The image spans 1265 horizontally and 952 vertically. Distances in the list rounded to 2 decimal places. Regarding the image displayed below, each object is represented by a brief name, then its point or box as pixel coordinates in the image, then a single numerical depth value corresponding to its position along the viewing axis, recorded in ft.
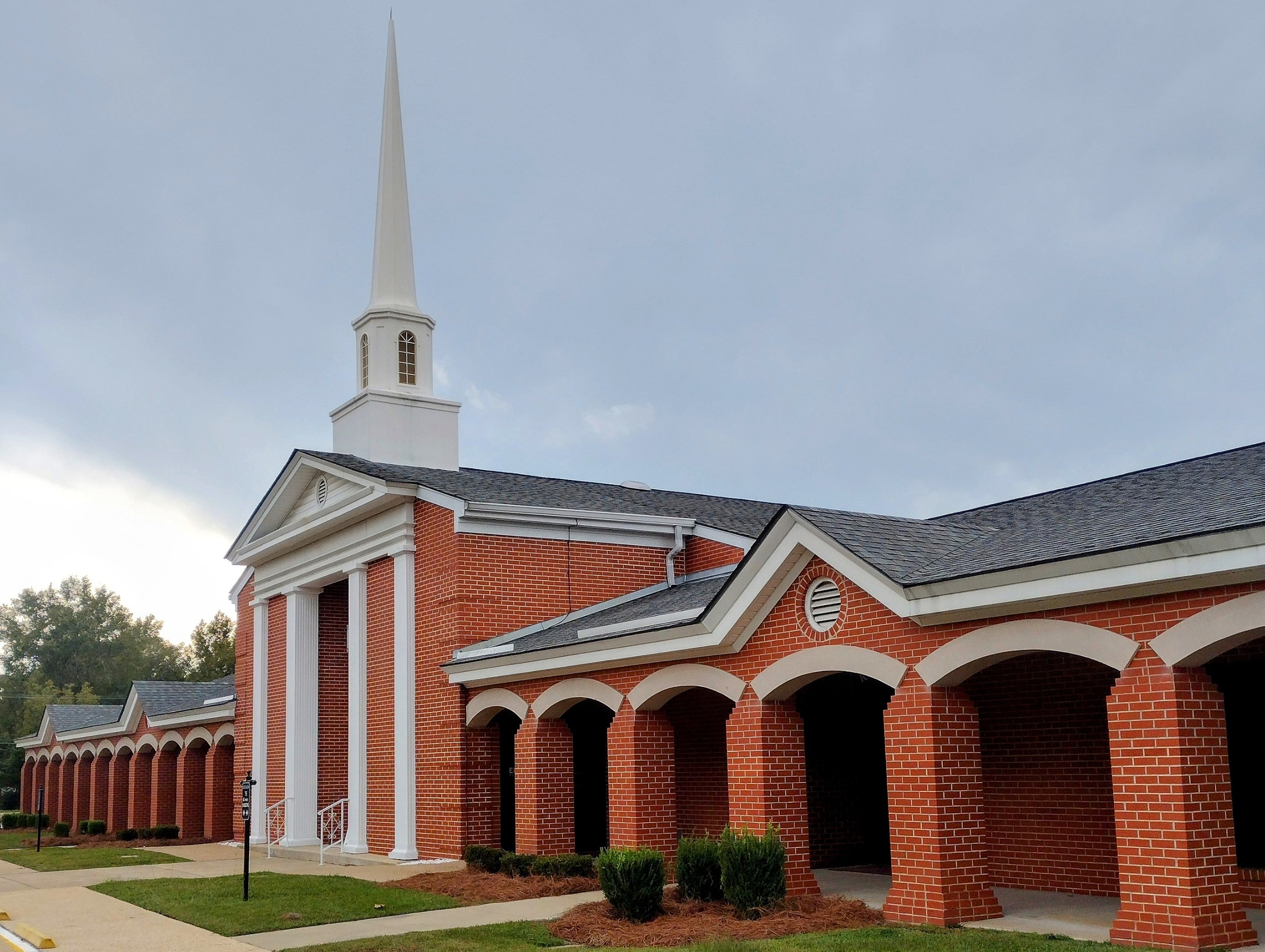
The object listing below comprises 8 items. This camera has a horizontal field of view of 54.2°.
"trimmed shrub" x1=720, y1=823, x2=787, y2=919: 40.78
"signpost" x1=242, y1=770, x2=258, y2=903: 52.11
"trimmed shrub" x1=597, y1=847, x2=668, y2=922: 41.19
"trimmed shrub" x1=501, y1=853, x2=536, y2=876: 55.62
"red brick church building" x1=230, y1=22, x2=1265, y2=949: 33.19
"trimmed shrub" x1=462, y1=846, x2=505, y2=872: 58.34
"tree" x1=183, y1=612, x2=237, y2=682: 248.73
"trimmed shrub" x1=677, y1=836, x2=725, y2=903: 43.47
